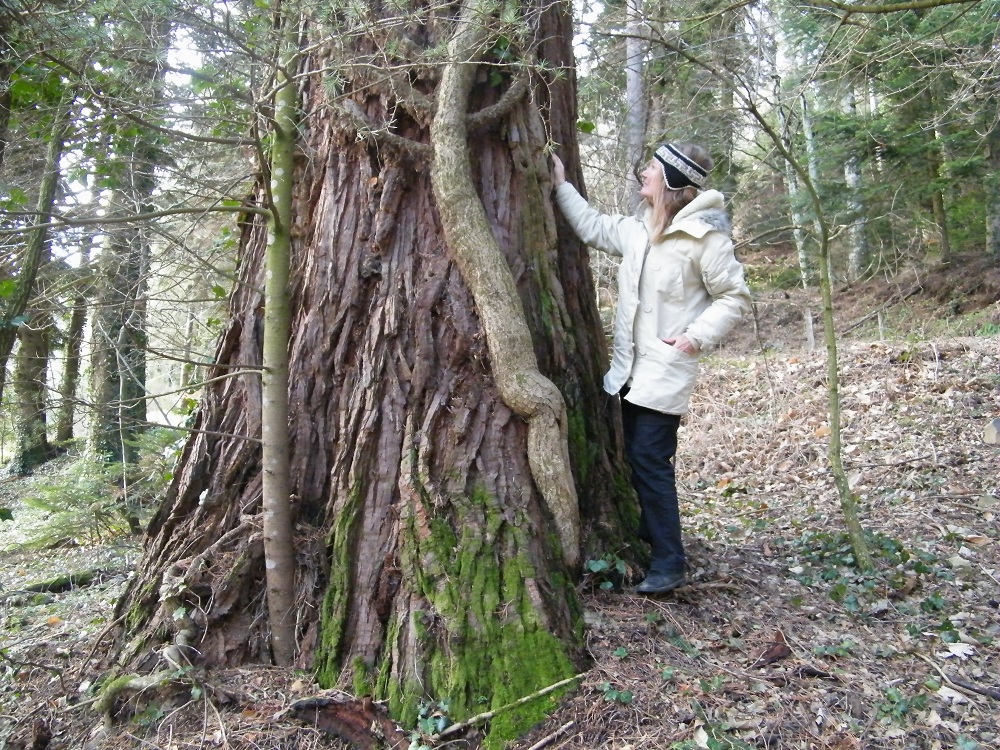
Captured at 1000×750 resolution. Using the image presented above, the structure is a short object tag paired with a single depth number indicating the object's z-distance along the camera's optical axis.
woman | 3.40
